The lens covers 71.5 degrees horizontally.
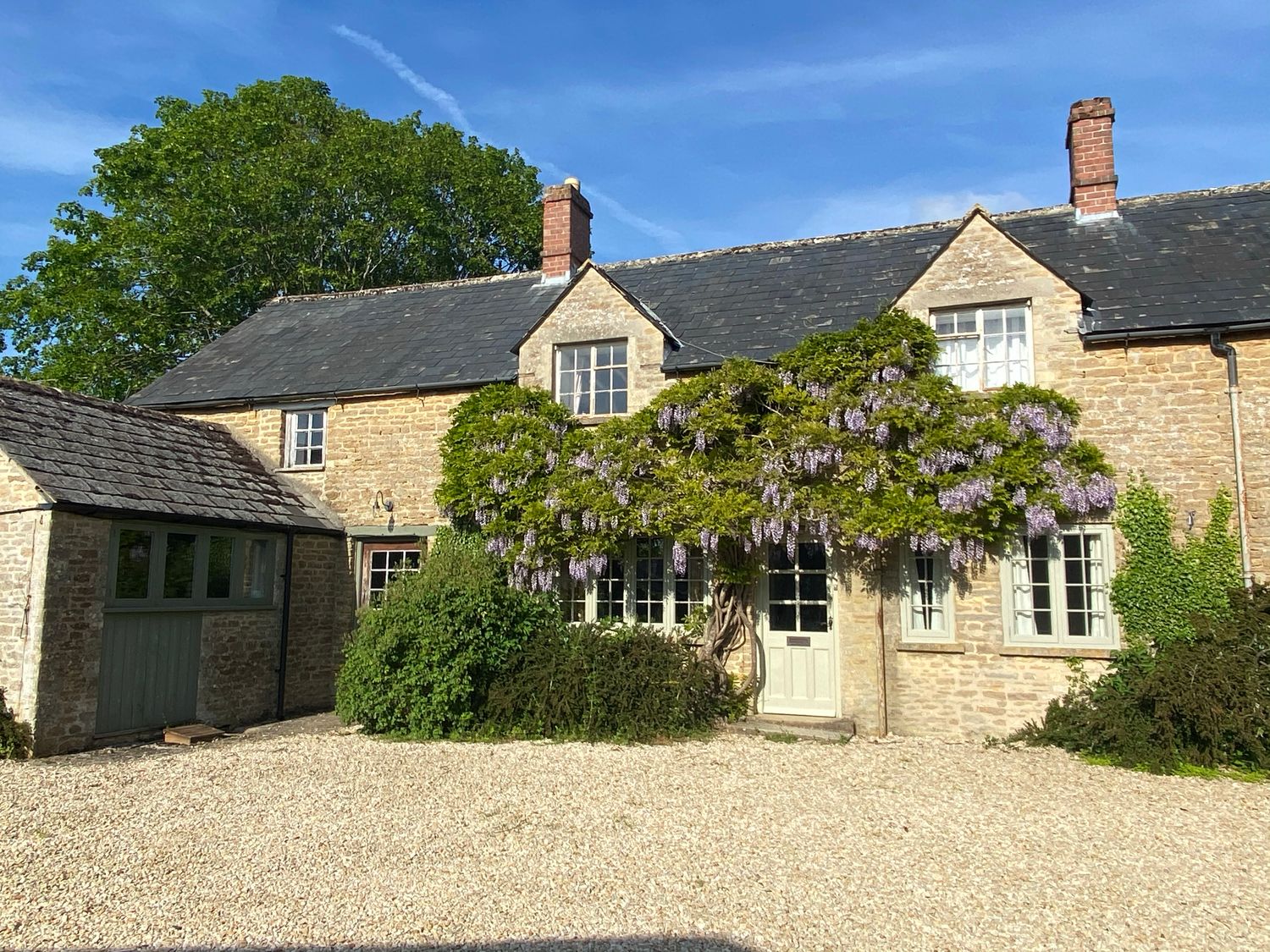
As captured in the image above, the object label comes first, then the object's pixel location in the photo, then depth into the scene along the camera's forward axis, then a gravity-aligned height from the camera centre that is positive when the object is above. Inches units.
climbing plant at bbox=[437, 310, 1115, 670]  395.5 +50.3
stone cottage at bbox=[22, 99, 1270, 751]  400.5 +106.8
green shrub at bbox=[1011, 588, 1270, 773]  338.0 -49.6
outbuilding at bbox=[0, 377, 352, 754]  367.9 -3.7
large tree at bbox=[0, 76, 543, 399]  891.4 +372.0
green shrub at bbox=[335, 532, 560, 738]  406.9 -38.5
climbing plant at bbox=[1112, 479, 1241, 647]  377.1 +2.0
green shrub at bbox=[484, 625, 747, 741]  401.4 -54.3
